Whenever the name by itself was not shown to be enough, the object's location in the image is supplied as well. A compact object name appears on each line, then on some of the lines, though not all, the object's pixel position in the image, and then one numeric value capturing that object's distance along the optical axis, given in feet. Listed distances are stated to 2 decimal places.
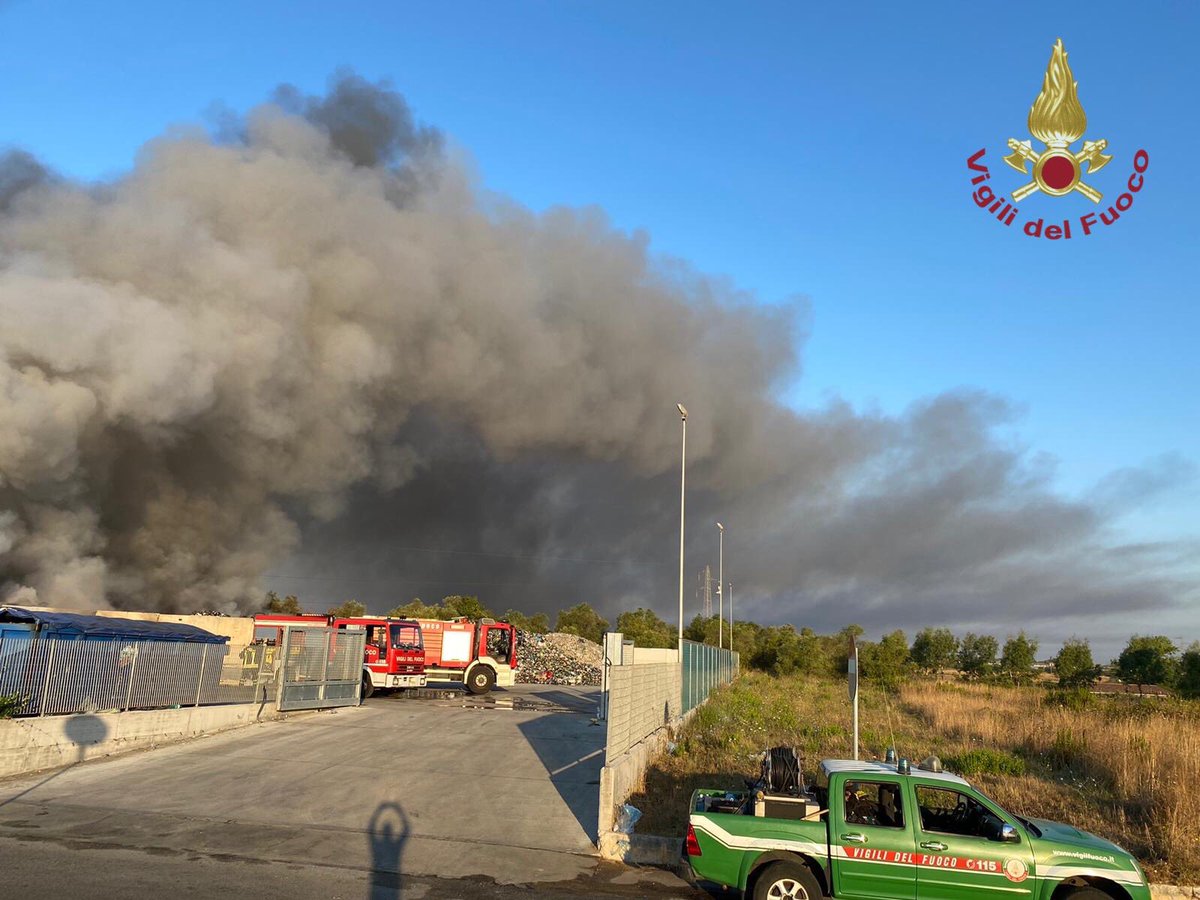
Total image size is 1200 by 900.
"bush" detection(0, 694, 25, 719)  39.58
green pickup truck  20.71
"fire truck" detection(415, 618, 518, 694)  94.02
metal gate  63.31
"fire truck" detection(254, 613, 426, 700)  86.74
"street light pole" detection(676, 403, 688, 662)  72.32
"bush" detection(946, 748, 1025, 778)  43.27
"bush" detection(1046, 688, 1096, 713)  80.80
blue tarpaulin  56.65
